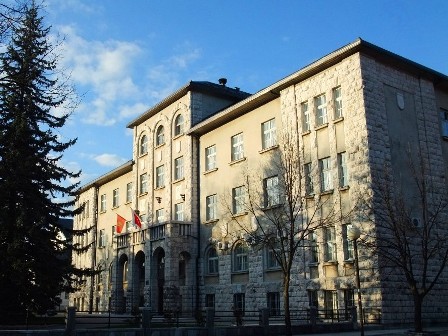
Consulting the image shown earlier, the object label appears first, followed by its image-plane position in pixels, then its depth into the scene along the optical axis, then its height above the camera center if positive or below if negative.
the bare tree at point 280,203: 25.96 +5.43
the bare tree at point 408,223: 21.53 +3.55
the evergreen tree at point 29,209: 25.48 +5.10
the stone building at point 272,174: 26.33 +7.51
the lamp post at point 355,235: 19.86 +2.45
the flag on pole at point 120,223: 42.56 +6.63
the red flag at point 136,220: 39.19 +6.29
